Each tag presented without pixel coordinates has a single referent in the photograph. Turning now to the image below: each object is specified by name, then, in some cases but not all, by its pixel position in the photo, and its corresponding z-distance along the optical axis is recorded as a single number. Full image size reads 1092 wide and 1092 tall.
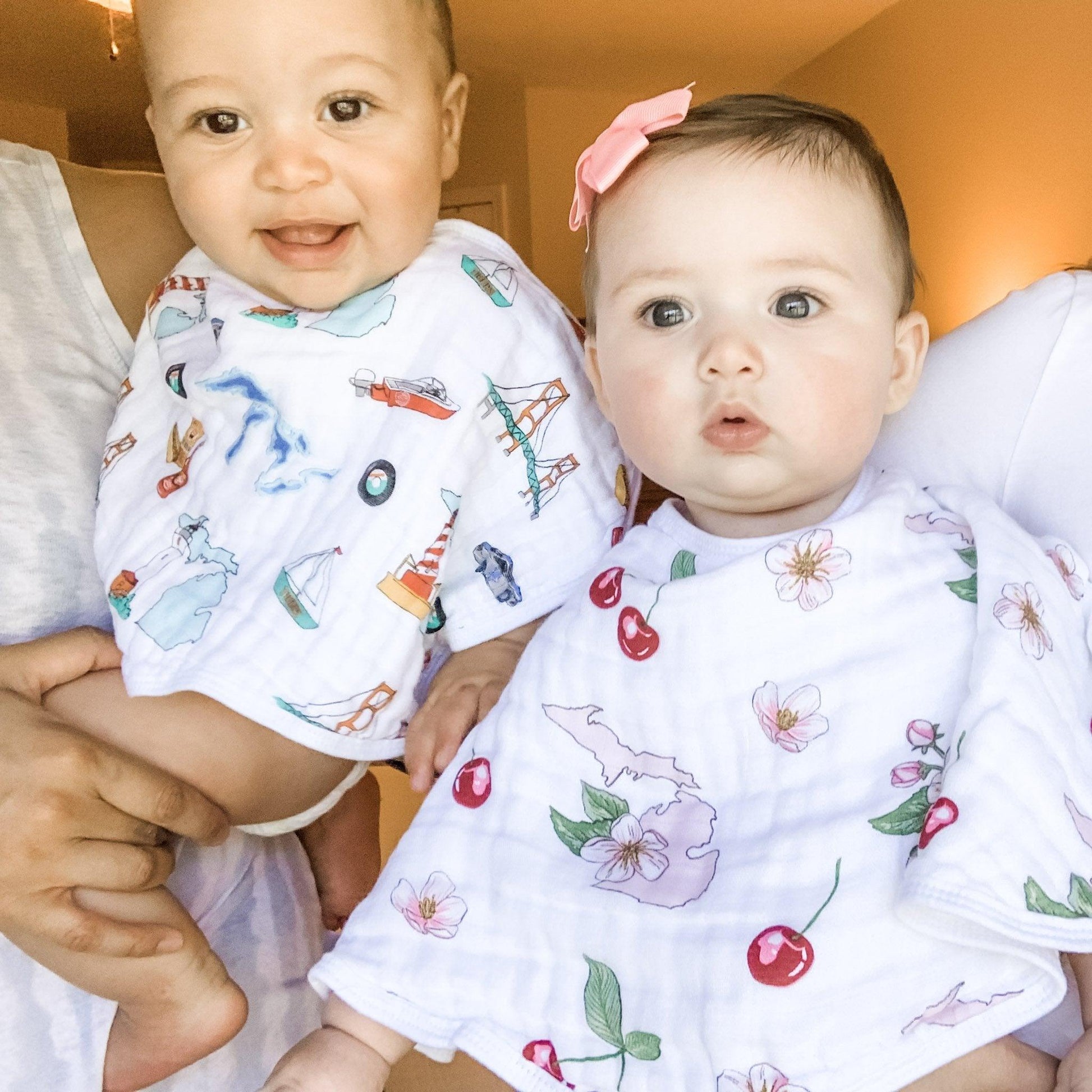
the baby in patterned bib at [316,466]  0.88
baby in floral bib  0.65
